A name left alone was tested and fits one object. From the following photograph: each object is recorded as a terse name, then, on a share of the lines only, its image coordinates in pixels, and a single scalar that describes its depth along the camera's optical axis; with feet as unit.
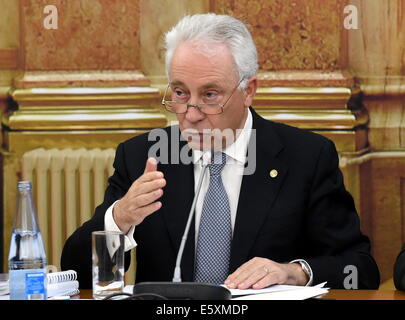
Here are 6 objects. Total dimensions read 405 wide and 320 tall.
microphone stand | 12.33
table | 14.24
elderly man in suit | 17.12
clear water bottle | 13.24
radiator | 25.66
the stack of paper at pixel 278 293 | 13.45
